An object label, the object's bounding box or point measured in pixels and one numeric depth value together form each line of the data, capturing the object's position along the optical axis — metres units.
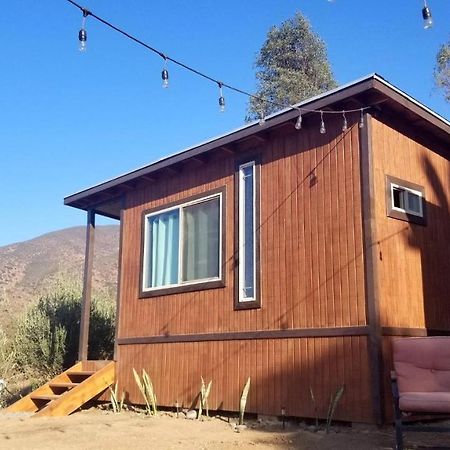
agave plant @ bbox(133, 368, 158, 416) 7.40
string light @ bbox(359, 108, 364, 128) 6.06
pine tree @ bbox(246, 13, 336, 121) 20.00
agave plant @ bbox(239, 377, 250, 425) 6.23
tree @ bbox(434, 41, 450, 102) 16.67
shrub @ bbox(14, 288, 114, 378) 10.78
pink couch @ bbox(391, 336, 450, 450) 4.87
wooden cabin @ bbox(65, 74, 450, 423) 5.82
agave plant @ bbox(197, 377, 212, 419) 6.87
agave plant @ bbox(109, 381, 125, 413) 7.97
